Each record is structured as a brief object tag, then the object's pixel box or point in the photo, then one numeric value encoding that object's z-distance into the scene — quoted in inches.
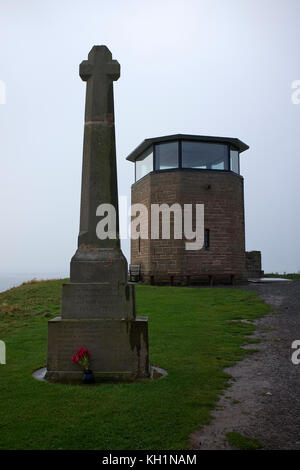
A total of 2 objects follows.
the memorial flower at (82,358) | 239.0
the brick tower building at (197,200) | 837.2
